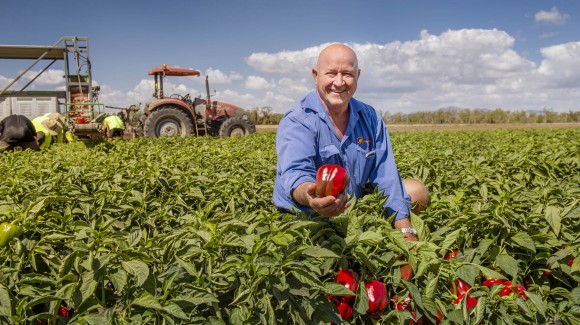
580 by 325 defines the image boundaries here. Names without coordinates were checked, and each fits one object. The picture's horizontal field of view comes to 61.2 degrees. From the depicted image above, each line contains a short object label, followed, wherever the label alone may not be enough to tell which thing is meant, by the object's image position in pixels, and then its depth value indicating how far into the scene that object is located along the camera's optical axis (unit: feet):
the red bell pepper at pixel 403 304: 5.71
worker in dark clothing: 25.77
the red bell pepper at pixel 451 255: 6.31
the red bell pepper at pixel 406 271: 5.69
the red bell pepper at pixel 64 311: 5.57
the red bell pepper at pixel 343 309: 5.48
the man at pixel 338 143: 7.84
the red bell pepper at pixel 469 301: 5.70
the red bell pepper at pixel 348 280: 5.37
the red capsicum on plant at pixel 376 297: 5.42
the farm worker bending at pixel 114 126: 41.27
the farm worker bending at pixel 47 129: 29.06
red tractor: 45.39
